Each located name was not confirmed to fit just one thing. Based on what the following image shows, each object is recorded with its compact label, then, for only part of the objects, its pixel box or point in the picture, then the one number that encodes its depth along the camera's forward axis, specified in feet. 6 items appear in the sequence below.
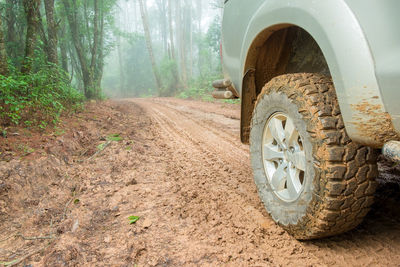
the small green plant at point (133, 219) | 6.37
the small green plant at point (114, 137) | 14.60
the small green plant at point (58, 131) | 13.06
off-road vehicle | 3.40
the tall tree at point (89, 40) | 36.76
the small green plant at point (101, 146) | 12.82
